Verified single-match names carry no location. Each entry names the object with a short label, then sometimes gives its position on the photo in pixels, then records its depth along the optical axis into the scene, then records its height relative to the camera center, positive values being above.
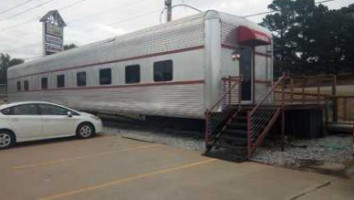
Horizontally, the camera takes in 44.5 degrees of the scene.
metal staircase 10.11 -0.87
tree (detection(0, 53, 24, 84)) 89.49 +6.67
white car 12.66 -0.96
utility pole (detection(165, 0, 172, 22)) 22.09 +4.33
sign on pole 30.44 +4.31
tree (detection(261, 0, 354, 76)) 46.69 +5.36
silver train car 11.93 +0.78
